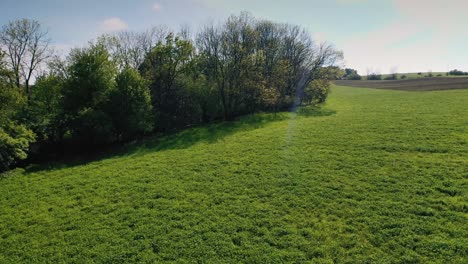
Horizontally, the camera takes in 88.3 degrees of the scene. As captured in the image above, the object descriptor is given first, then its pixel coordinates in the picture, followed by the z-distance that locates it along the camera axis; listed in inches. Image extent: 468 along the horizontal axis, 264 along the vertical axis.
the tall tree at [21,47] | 1255.5
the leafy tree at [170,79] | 1291.8
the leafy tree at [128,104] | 1019.3
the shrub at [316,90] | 1802.4
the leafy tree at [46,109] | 914.1
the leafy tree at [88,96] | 948.6
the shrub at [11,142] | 686.5
